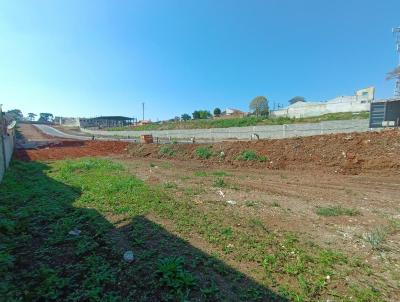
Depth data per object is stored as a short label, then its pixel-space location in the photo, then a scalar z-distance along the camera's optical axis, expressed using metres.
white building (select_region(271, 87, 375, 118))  38.22
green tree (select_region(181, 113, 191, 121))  70.90
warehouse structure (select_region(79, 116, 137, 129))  77.35
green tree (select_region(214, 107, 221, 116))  66.69
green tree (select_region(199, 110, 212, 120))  64.19
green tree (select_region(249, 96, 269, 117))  57.53
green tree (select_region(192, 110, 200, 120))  66.44
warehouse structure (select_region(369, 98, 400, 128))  17.30
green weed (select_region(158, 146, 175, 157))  15.29
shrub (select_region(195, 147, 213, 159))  13.48
